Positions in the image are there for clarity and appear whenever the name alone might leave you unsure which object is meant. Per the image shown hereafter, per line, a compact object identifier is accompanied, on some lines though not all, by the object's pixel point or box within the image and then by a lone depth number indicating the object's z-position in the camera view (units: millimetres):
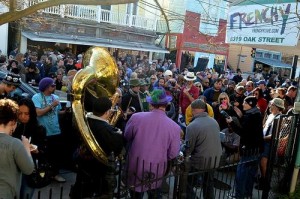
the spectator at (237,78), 16203
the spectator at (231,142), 5801
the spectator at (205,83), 10031
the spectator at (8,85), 4609
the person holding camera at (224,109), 6223
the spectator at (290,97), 7559
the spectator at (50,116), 4805
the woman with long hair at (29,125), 3568
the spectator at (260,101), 7950
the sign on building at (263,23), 6035
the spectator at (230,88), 9506
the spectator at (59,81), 9047
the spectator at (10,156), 2600
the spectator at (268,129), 5356
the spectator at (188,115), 6225
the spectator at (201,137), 4305
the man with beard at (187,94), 7586
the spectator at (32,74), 9328
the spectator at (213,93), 7738
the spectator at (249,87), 8891
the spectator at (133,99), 6195
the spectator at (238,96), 7423
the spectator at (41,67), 10733
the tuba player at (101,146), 3303
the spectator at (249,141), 4848
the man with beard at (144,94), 6359
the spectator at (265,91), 9951
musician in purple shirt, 3637
